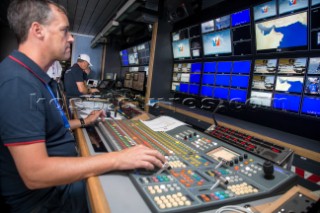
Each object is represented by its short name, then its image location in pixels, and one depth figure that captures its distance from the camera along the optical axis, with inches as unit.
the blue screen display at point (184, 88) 97.9
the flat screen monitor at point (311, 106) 50.6
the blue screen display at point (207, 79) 83.8
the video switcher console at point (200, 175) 24.1
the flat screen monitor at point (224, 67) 75.8
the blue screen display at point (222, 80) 76.2
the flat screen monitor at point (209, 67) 83.0
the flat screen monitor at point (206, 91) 84.3
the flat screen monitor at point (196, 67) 90.5
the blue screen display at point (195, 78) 90.5
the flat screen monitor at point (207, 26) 82.4
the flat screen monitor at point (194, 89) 91.1
